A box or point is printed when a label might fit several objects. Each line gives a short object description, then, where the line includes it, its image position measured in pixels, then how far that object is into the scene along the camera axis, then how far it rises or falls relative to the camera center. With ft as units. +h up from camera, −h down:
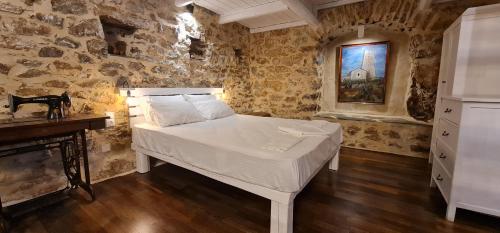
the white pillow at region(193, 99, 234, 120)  9.83 -0.94
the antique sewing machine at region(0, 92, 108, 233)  4.98 -1.15
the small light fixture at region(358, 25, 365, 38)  10.88 +3.13
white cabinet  4.87 -0.69
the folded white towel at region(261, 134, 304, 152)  5.04 -1.39
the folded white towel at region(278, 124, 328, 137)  6.59 -1.32
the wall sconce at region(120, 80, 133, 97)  8.05 -0.04
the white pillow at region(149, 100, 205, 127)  7.88 -0.98
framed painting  11.73 +1.05
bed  4.49 -1.62
